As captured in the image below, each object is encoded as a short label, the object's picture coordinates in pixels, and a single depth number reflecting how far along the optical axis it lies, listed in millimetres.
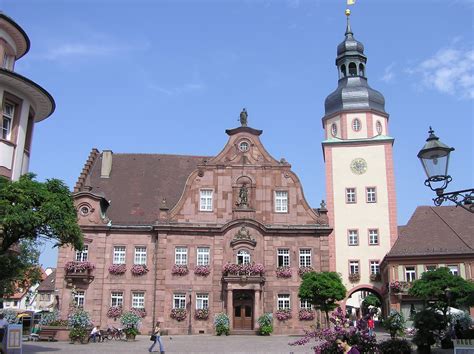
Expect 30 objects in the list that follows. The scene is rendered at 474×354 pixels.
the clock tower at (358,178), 48094
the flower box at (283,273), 39062
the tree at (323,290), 34219
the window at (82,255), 39562
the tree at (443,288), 29733
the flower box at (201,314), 38281
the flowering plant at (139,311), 38519
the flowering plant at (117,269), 39219
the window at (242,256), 39344
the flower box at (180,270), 39125
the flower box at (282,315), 38219
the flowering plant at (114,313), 38506
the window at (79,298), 38684
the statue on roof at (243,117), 42938
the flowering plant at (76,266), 38531
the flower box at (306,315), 38188
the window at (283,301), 38750
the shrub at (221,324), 36500
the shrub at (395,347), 16938
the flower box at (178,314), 38312
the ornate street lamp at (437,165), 10285
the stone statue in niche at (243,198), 40375
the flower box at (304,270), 38969
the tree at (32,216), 16875
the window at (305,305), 38531
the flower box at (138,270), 39219
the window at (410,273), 44000
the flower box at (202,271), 39041
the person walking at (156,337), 23188
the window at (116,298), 39062
